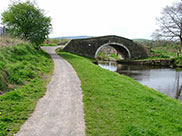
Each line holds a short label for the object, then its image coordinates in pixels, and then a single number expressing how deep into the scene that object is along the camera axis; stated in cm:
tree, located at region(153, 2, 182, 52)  2992
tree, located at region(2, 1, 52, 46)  2245
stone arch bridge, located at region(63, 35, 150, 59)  3347
